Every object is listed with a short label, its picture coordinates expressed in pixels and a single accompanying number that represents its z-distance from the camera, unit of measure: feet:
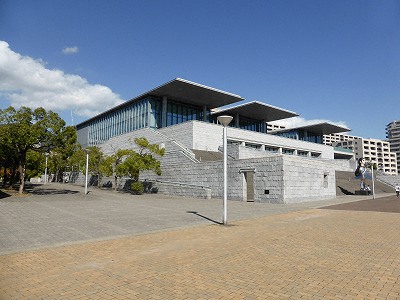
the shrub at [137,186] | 98.17
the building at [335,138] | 631.56
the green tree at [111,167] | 103.26
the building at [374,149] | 529.45
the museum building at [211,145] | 80.12
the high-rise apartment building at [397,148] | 625.98
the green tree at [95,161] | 132.52
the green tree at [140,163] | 96.32
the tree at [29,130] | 71.10
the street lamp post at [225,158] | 39.63
